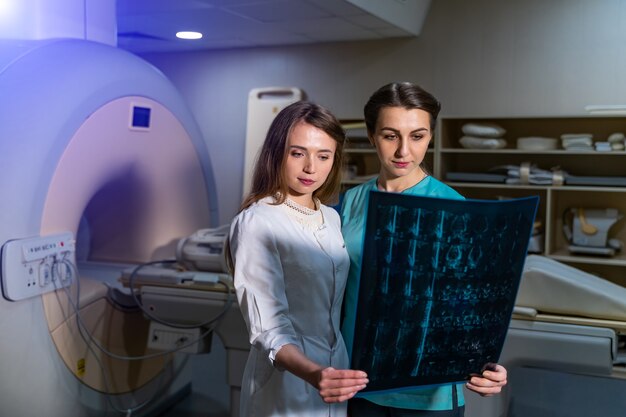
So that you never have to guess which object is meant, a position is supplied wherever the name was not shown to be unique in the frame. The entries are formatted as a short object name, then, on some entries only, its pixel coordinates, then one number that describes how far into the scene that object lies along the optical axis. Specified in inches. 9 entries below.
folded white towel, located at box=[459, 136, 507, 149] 157.1
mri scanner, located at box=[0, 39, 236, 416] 84.3
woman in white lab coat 47.1
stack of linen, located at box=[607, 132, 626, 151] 145.2
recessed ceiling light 170.7
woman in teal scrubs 51.9
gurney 81.9
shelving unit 152.9
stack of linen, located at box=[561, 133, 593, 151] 149.0
